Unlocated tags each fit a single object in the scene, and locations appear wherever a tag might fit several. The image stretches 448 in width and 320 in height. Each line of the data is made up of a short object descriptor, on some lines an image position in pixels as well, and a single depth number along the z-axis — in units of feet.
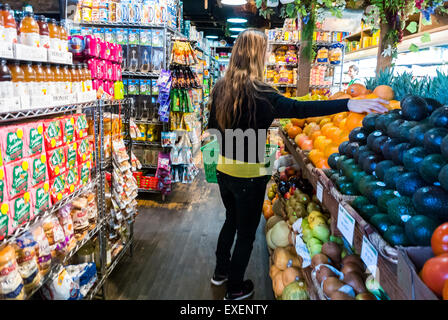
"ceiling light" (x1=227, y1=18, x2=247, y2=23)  38.86
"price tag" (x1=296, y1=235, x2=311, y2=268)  6.75
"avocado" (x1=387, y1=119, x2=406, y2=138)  4.53
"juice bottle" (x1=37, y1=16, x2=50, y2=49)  6.22
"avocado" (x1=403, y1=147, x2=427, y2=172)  3.79
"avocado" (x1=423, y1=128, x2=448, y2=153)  3.59
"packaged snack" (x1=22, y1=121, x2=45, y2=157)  5.53
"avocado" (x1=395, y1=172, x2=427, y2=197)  3.67
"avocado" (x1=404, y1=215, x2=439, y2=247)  3.08
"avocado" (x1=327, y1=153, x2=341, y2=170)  6.16
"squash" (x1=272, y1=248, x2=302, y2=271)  7.93
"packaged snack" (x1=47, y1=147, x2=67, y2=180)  6.14
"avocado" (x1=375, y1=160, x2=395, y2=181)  4.33
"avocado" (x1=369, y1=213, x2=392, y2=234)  3.66
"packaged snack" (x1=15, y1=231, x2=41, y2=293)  5.50
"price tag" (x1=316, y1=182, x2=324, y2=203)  5.87
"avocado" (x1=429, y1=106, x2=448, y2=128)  3.80
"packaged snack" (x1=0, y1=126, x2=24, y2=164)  4.98
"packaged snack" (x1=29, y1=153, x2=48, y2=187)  5.63
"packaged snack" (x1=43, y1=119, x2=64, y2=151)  6.05
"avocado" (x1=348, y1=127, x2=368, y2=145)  5.61
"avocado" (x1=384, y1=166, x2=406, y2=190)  4.01
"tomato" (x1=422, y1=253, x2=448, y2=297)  2.54
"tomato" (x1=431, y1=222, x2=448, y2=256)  2.72
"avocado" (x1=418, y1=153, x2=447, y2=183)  3.37
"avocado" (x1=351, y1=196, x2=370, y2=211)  4.27
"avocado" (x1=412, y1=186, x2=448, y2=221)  3.12
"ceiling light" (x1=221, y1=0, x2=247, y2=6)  21.89
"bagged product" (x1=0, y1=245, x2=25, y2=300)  4.93
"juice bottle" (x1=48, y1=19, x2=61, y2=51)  6.48
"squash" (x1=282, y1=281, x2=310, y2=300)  6.67
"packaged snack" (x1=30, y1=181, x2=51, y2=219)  5.66
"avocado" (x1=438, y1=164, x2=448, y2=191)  3.07
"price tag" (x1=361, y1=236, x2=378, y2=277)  3.47
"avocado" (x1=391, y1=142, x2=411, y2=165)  4.22
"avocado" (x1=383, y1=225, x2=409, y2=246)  3.35
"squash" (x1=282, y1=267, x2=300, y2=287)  7.34
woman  6.71
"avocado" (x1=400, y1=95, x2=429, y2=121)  4.48
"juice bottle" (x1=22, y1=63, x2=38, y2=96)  5.71
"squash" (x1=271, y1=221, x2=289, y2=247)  9.22
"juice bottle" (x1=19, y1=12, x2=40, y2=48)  5.82
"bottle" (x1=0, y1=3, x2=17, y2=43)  5.21
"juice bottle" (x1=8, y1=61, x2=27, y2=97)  5.41
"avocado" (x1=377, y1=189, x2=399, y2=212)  3.89
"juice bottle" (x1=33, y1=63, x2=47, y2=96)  6.04
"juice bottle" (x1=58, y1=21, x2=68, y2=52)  6.82
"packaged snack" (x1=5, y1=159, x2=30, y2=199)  5.06
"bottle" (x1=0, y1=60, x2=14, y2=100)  5.04
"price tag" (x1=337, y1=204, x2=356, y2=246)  4.22
